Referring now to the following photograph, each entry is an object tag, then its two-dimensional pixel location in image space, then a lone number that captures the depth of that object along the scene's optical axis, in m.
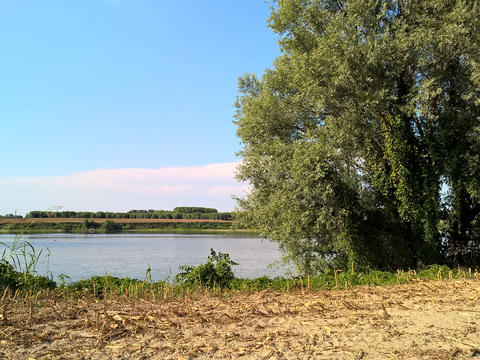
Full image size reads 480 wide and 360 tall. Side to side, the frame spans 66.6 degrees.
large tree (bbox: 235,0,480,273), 12.66
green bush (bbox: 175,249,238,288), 10.88
